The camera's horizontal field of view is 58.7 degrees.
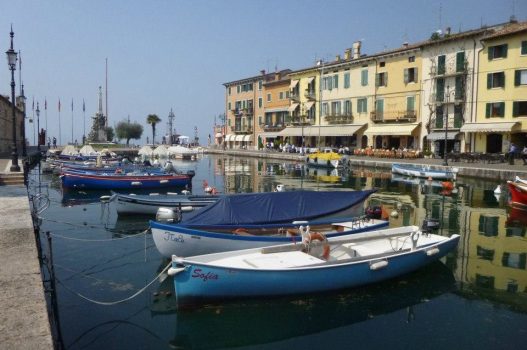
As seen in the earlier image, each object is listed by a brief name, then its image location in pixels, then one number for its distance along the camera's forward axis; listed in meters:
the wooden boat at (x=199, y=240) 12.98
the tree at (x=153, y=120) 101.25
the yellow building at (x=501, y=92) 43.34
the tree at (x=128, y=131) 110.50
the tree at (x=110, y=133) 104.10
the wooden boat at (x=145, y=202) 21.00
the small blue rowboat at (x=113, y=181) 31.84
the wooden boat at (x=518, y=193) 24.72
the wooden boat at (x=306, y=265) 10.30
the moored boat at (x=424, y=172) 37.66
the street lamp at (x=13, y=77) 23.41
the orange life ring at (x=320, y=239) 12.24
